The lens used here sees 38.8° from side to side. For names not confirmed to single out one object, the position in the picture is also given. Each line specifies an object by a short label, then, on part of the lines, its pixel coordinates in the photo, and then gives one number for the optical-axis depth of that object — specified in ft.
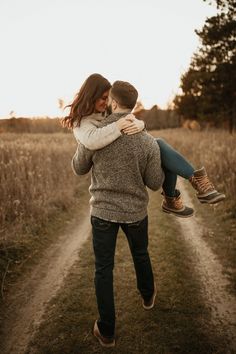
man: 8.78
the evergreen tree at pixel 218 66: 61.33
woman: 8.39
